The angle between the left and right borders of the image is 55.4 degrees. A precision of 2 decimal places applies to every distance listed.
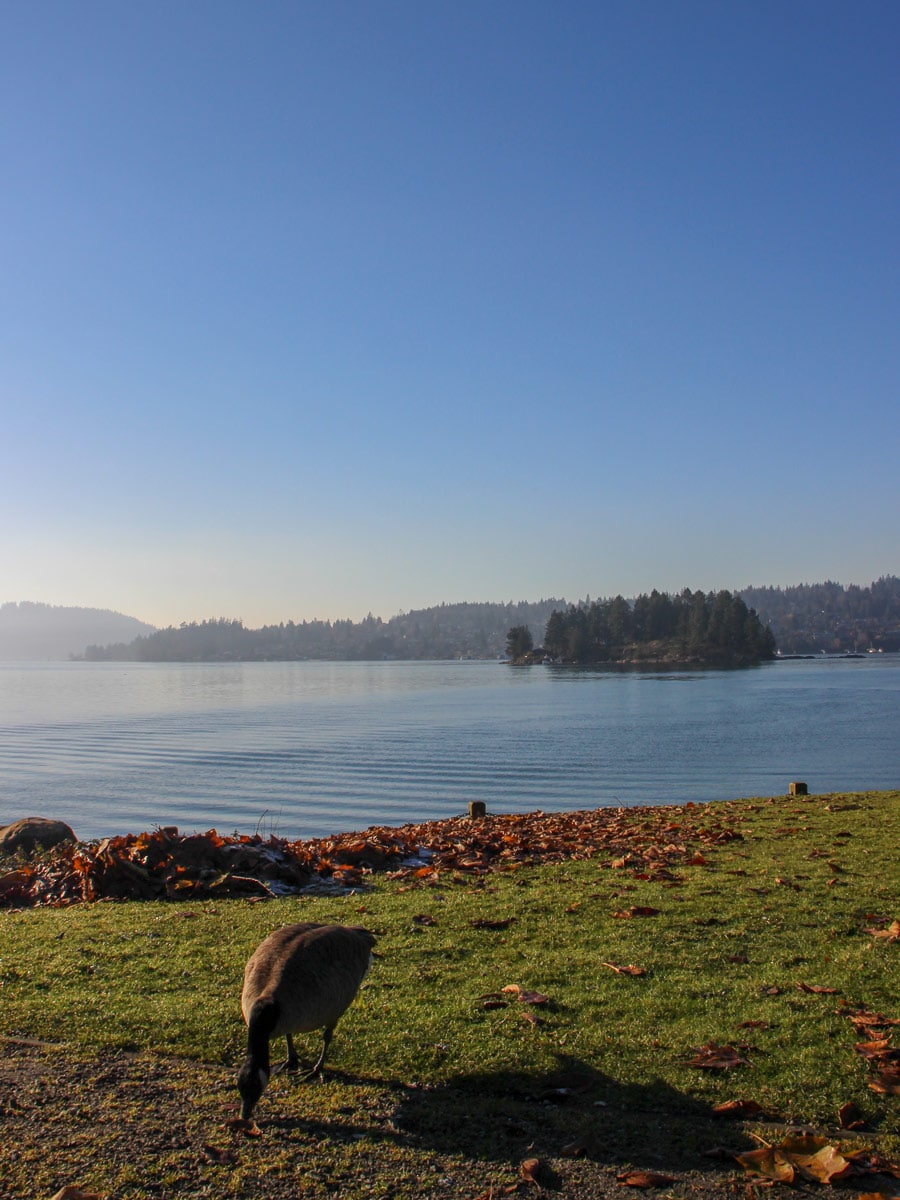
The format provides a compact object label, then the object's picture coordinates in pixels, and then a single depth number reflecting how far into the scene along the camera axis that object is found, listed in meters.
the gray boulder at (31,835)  14.52
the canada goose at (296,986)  4.61
